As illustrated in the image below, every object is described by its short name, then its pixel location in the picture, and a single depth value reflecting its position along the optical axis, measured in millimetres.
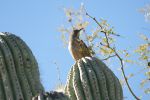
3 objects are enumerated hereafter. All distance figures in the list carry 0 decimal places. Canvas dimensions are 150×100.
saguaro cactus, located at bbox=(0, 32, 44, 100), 7935
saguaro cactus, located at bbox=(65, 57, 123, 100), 9652
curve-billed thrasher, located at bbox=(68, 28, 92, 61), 13992
